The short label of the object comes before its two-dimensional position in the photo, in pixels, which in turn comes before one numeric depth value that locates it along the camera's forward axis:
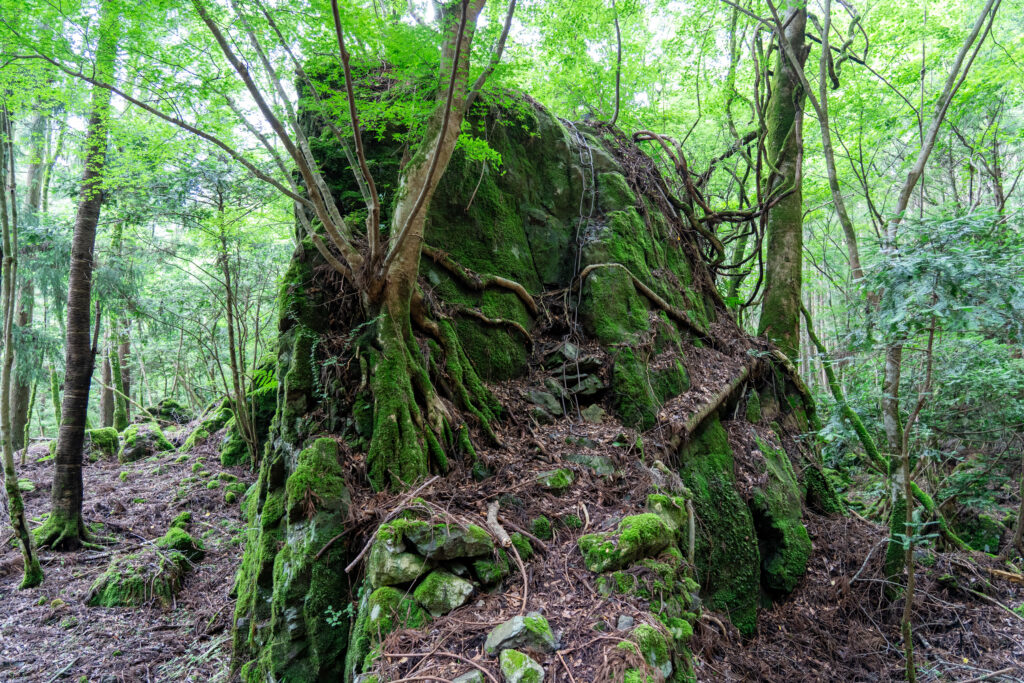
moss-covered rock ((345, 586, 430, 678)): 2.99
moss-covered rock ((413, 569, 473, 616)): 3.07
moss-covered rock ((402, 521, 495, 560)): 3.28
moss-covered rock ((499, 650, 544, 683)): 2.51
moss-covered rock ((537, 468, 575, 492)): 4.37
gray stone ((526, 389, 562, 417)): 5.62
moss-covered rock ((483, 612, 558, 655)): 2.71
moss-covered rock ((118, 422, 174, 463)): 9.34
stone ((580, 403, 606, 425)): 5.61
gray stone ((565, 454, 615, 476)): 4.74
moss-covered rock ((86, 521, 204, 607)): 5.29
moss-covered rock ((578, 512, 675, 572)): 3.39
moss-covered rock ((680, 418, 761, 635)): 5.00
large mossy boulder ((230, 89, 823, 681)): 3.42
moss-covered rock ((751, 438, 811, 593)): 5.46
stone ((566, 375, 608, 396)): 5.83
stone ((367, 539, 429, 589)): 3.19
